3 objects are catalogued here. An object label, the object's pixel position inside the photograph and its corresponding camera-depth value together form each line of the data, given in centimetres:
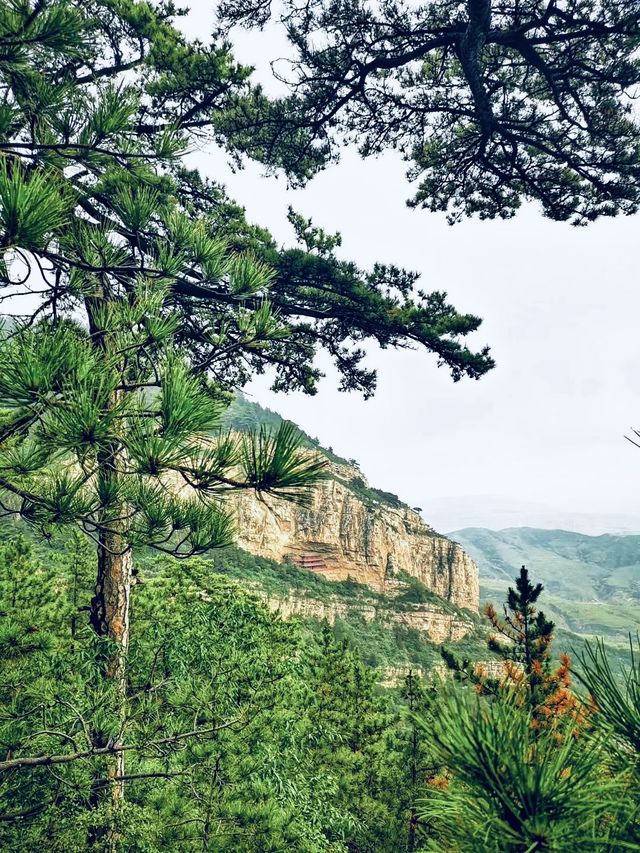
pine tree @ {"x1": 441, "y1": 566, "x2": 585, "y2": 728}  766
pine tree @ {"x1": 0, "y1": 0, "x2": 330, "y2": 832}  172
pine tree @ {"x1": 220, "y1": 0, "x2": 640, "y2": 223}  513
